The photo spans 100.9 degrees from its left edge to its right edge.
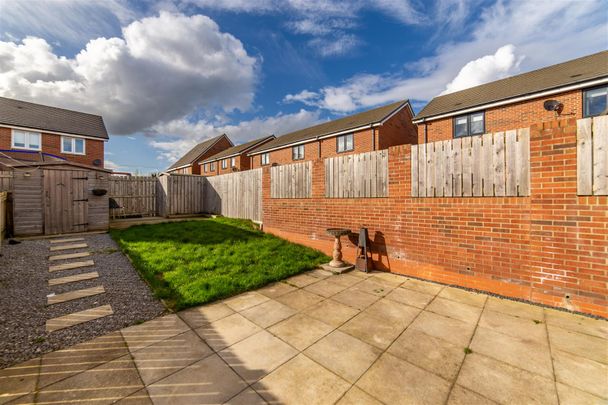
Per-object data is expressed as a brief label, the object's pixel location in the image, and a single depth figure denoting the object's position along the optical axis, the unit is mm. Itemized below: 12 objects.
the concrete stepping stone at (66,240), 7338
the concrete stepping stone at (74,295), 3894
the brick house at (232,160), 27109
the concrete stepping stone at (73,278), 4569
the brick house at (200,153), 33188
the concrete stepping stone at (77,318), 3192
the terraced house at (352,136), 17141
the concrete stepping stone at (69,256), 5812
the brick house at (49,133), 17172
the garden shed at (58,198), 7609
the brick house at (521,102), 10914
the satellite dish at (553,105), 11011
